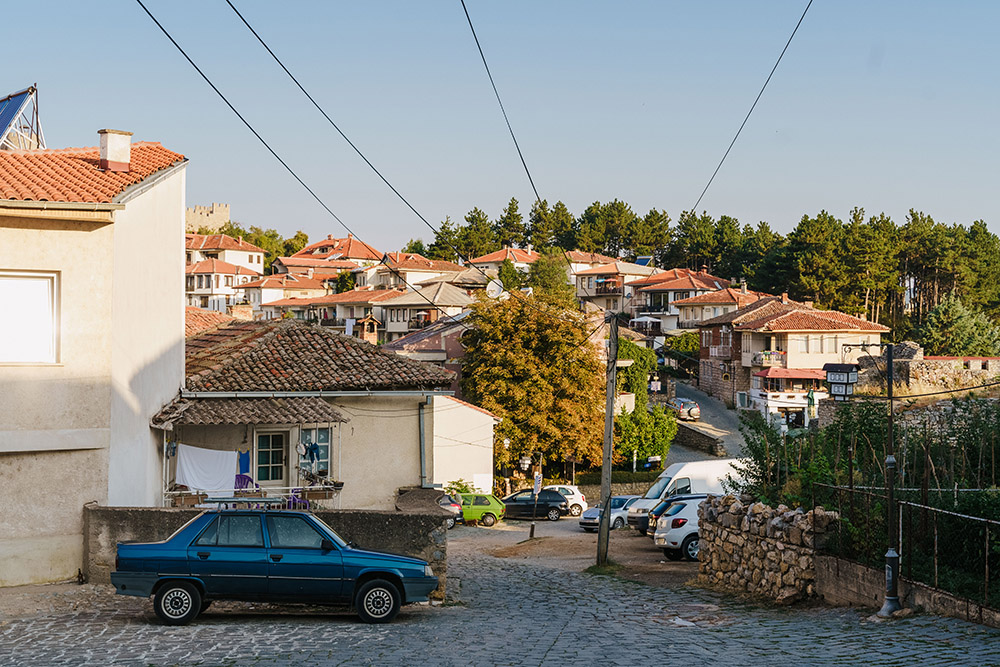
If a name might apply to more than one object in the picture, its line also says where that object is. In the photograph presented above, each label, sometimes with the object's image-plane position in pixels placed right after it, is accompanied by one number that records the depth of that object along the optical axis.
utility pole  22.30
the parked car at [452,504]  33.62
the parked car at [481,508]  38.59
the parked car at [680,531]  22.94
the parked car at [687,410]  66.44
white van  30.34
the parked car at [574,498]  43.16
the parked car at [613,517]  35.16
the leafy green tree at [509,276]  87.31
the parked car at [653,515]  26.34
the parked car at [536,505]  42.00
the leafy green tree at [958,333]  69.19
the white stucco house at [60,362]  13.97
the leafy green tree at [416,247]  138.50
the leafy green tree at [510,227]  139.38
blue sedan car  11.94
